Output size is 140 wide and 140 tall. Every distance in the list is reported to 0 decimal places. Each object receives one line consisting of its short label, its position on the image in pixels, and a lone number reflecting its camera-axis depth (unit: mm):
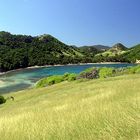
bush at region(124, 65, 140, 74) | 24909
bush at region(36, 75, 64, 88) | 32924
